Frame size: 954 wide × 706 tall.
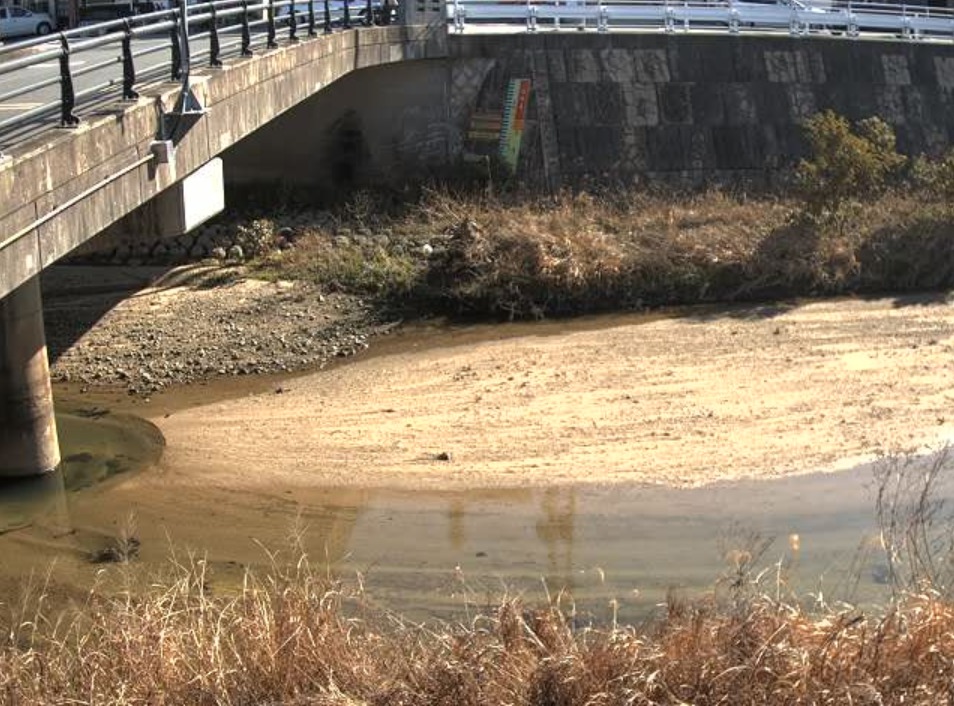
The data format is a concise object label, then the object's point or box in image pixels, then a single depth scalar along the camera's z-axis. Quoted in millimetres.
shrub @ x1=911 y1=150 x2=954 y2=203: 23781
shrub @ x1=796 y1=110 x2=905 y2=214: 22906
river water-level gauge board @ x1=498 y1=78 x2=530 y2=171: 25750
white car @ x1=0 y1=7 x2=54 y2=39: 41562
